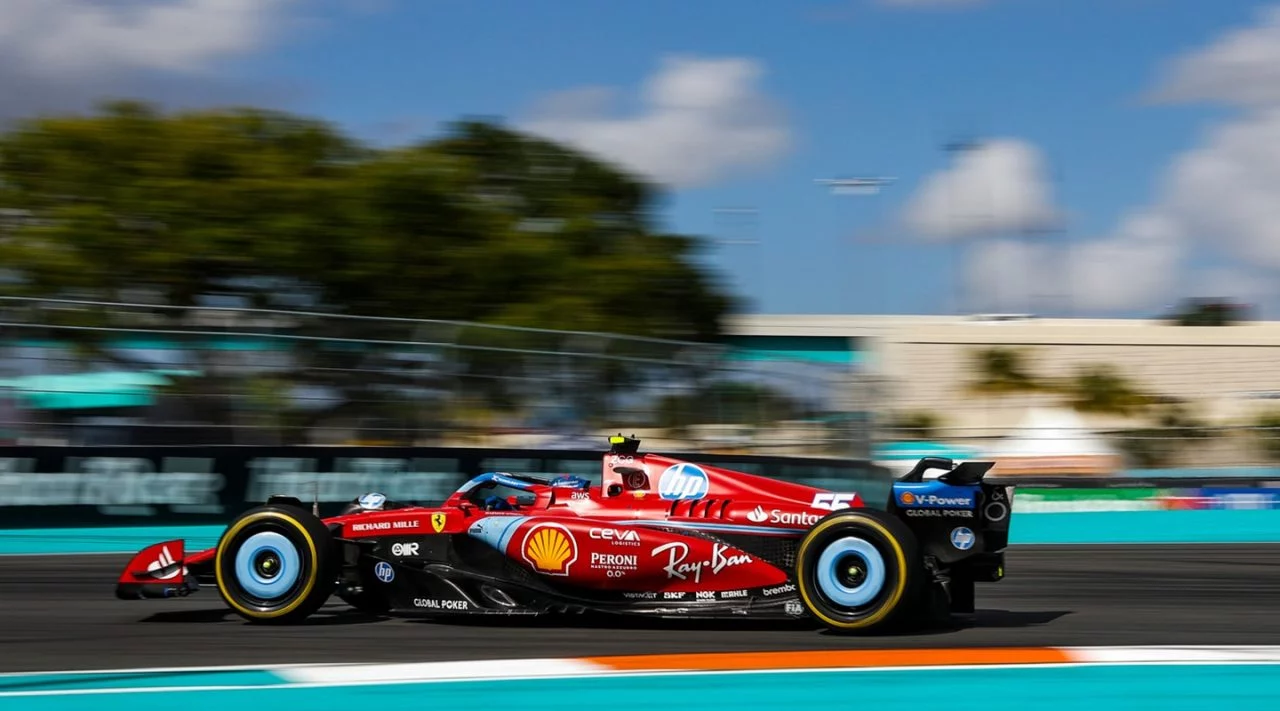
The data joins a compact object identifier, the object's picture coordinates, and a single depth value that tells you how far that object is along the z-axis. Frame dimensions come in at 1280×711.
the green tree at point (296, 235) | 24.62
